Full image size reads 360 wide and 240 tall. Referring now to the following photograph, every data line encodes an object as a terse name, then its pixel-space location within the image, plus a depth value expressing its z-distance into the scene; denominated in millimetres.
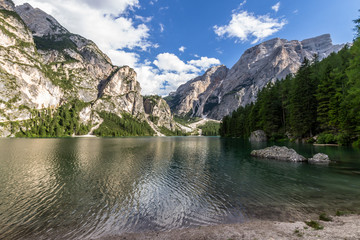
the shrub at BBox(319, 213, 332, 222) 9530
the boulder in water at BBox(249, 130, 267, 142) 73744
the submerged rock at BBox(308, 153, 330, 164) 26534
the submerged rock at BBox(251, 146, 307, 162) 29094
